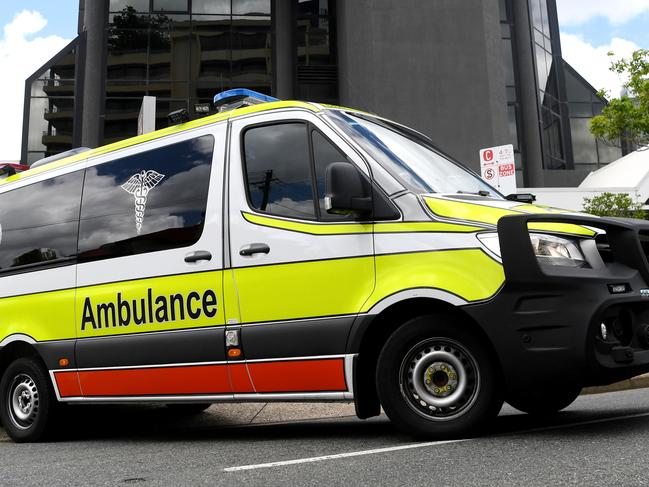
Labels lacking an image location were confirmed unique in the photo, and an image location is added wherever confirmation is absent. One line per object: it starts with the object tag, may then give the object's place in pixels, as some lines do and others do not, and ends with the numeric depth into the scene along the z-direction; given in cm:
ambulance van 442
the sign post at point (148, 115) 1041
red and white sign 1188
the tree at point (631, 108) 1758
